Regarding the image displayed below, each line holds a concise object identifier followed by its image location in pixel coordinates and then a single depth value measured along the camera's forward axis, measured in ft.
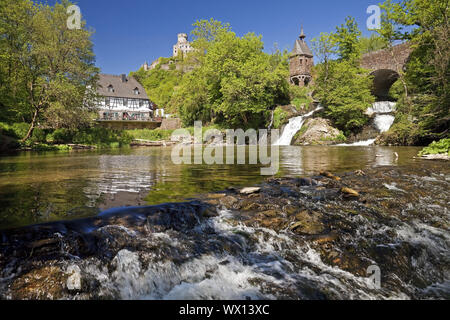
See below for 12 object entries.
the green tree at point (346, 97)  95.40
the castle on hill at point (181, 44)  492.54
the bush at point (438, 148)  37.76
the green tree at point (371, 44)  215.24
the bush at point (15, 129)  73.36
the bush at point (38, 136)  81.41
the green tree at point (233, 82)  109.40
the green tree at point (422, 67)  43.88
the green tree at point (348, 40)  115.96
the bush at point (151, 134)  134.05
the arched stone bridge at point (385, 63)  107.95
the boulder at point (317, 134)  90.53
